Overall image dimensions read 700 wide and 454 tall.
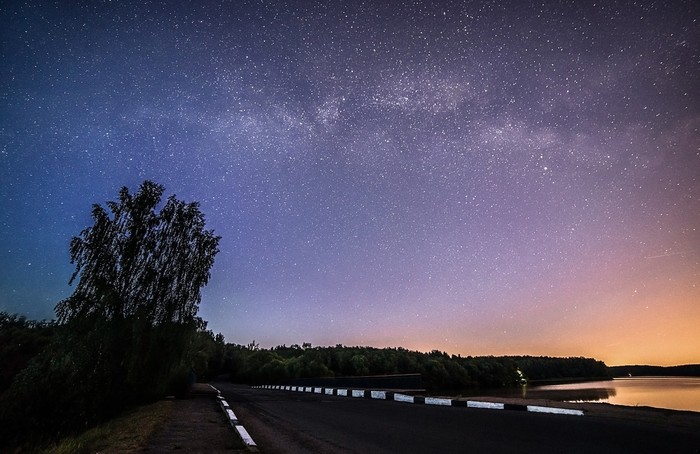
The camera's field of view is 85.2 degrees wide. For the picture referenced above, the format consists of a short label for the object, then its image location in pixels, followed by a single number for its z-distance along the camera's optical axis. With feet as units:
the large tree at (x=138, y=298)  52.60
